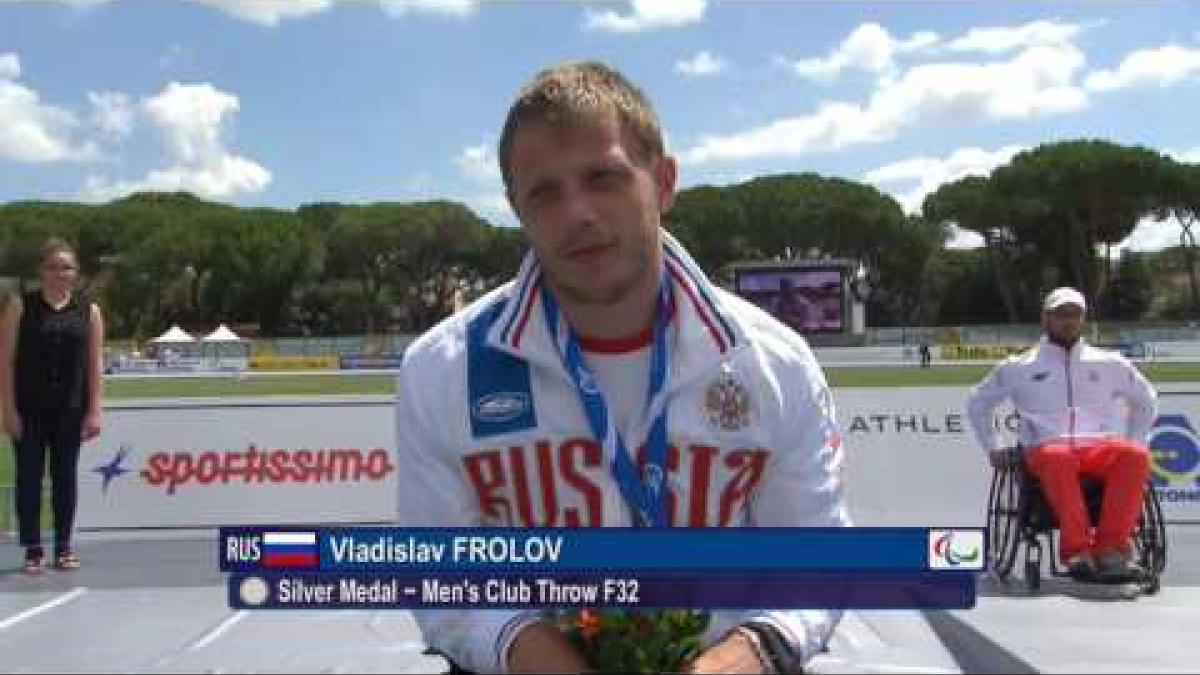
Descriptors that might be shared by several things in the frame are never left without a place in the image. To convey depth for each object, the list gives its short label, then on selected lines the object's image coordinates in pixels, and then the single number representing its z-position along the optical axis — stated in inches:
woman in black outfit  308.7
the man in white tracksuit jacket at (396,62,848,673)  86.1
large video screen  2406.5
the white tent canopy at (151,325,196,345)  2866.1
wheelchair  283.9
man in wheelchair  284.2
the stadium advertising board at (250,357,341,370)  2190.0
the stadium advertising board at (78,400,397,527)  395.2
